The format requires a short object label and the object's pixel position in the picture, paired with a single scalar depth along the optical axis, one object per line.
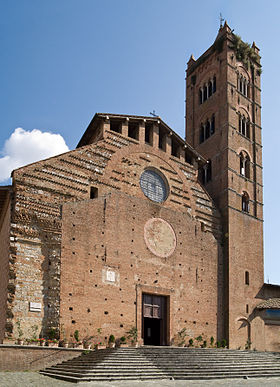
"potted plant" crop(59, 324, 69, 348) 19.48
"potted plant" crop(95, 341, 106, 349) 20.77
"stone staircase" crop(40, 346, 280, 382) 16.02
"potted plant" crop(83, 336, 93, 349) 20.03
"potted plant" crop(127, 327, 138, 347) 22.09
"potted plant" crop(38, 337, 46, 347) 18.70
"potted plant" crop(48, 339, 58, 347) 18.97
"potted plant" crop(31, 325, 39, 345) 18.97
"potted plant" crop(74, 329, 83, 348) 19.72
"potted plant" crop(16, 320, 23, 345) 18.55
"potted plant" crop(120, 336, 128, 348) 21.65
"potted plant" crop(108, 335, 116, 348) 21.20
